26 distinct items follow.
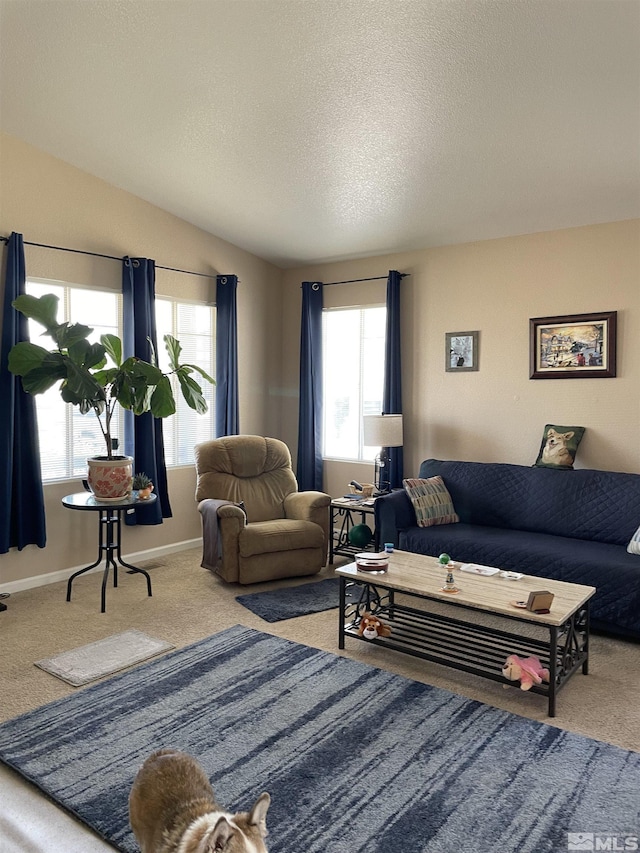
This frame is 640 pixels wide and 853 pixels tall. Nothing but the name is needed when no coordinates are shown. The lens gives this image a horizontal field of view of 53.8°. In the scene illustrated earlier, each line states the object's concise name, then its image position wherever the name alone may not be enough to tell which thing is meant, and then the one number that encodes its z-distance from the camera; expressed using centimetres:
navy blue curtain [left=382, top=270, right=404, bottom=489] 536
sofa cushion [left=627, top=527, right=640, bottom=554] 366
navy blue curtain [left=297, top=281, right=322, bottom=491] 591
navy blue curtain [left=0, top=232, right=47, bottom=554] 420
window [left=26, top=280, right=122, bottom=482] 456
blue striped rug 206
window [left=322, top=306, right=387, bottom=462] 572
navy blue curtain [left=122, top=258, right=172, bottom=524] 493
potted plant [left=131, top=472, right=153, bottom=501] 437
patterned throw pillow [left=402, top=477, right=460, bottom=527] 455
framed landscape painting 444
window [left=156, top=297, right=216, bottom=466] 538
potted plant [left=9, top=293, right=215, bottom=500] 397
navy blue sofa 354
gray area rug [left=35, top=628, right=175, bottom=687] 313
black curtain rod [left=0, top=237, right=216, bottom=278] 434
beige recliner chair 446
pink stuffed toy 288
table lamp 501
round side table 400
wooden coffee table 293
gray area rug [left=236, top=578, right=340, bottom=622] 400
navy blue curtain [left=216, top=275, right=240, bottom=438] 564
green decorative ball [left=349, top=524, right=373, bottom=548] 474
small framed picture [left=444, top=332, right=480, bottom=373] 509
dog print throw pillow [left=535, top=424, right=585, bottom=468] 448
